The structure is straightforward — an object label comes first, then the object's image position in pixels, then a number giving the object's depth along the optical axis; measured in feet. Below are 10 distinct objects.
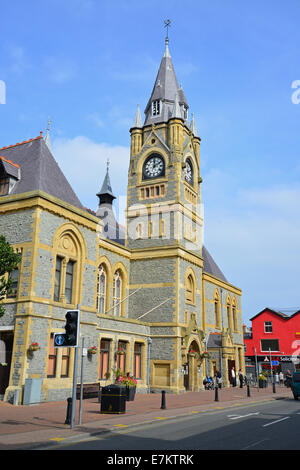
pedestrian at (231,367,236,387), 127.95
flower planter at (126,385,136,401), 72.31
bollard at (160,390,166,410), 58.44
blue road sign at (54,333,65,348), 39.58
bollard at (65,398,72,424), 41.19
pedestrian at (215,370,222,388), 117.17
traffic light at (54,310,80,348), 39.01
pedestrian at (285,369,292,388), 132.48
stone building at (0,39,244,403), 68.13
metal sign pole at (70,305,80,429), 38.73
